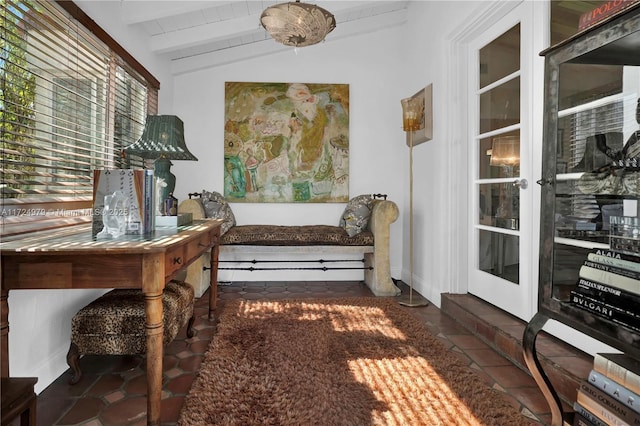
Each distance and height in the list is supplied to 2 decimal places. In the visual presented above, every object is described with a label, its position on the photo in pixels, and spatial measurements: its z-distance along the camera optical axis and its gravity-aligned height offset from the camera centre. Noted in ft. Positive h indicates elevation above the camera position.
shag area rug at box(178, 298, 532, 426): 5.06 -2.76
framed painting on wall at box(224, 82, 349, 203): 14.28 +2.48
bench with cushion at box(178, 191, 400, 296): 11.95 -0.95
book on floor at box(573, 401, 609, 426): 3.96 -2.25
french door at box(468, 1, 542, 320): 7.69 +1.07
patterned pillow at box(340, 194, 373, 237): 12.36 -0.23
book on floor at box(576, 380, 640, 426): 3.73 -2.08
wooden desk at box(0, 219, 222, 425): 4.42 -0.77
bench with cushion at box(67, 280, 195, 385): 6.05 -2.01
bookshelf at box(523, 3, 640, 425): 3.60 +0.22
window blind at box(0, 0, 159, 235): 5.50 +1.70
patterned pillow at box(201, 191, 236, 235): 12.53 -0.06
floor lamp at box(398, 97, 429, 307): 11.20 +2.78
